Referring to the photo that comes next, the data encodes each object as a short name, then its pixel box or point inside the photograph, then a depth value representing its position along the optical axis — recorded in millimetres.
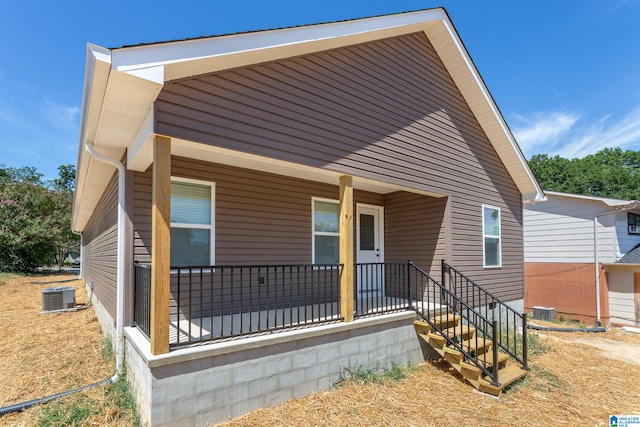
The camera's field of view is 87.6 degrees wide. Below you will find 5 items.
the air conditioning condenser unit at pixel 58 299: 8484
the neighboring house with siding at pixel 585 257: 10125
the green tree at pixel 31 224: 17500
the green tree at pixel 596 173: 29469
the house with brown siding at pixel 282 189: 3252
